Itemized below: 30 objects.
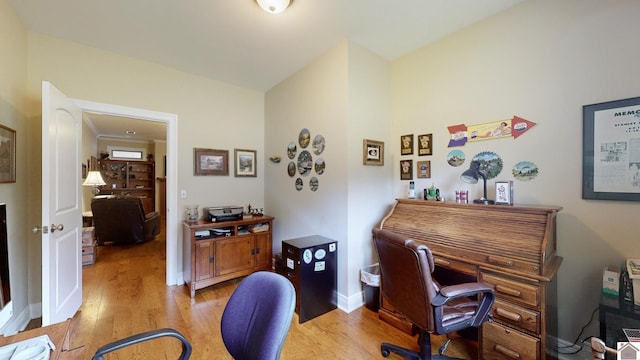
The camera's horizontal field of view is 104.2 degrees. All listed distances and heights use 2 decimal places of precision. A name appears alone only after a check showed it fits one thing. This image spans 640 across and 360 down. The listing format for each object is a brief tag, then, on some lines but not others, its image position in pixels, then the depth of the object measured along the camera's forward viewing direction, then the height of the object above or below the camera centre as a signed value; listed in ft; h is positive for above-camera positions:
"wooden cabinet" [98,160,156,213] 22.61 +0.03
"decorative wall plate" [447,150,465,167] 7.62 +0.64
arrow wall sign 6.50 +1.35
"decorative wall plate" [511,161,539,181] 6.31 +0.19
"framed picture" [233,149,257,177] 11.89 +0.81
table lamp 16.80 -0.04
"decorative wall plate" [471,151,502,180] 6.88 +0.43
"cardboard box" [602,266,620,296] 4.77 -2.03
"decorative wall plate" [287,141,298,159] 10.57 +1.24
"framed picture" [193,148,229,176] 10.74 +0.78
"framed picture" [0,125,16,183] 5.90 +0.62
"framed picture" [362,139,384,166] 8.55 +0.93
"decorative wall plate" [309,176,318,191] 9.48 -0.18
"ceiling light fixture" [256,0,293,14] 6.21 +4.41
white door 6.03 -0.76
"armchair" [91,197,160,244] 14.11 -2.37
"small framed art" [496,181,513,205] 6.10 -0.36
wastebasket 7.97 -3.57
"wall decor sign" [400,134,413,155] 8.92 +1.23
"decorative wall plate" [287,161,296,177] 10.65 +0.46
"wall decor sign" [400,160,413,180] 8.91 +0.33
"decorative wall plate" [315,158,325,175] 9.17 +0.48
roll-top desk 4.83 -1.83
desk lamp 6.54 +0.07
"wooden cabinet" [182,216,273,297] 9.16 -2.77
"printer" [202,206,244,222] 9.87 -1.39
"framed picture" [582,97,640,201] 5.10 +0.59
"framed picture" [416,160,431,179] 8.38 +0.32
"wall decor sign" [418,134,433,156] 8.37 +1.18
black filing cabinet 7.54 -2.96
